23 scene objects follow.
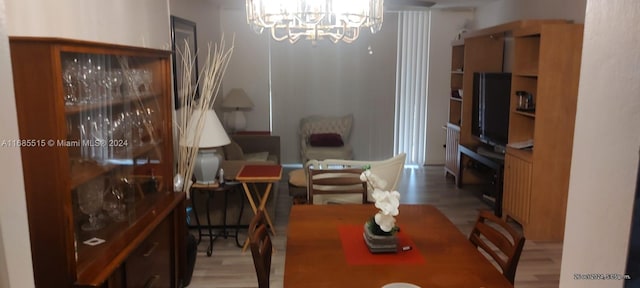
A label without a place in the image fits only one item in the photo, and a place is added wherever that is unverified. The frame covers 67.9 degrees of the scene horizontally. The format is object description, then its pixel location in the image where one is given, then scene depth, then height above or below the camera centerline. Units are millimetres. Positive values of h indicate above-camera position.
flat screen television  4883 -344
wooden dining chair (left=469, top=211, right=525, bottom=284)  1965 -735
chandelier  2582 +337
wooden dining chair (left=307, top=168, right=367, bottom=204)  3209 -718
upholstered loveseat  4176 -1096
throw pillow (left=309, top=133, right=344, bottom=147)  6715 -911
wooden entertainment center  3969 -440
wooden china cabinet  1688 -401
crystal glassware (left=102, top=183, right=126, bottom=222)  2340 -640
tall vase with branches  3639 -462
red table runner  2039 -787
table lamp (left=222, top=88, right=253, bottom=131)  6613 -416
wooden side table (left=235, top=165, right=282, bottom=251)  3789 -818
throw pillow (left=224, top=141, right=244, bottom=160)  5500 -889
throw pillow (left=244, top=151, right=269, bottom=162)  5721 -999
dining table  1863 -788
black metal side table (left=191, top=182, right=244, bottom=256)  3805 -1091
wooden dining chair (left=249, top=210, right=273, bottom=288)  1932 -744
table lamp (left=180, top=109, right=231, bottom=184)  3654 -519
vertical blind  6984 -158
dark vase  2102 -735
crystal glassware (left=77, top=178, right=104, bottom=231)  2088 -575
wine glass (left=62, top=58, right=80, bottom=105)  1893 -24
